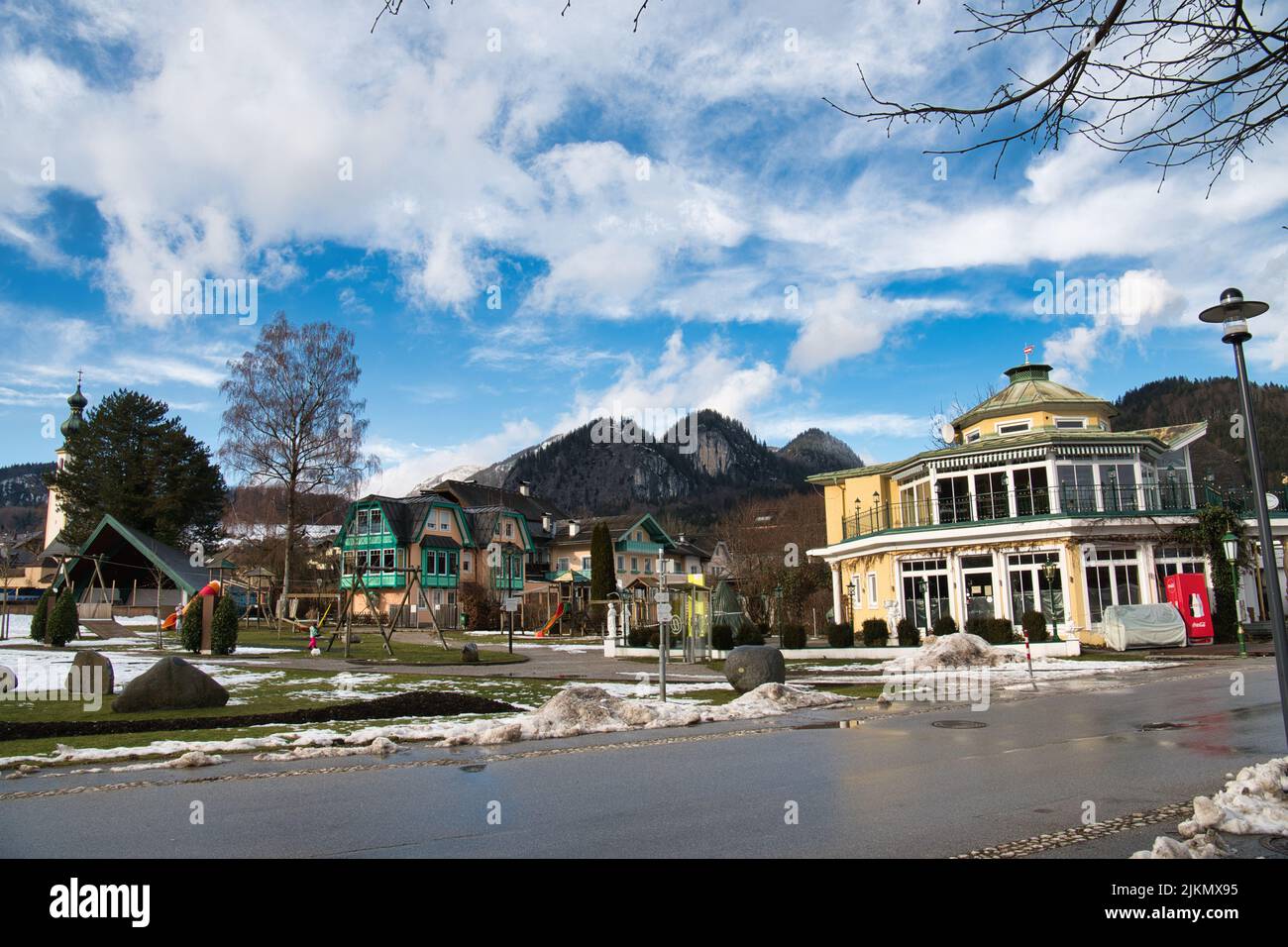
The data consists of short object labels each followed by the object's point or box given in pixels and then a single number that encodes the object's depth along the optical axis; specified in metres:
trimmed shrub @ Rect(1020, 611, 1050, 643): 29.89
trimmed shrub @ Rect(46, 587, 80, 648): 29.58
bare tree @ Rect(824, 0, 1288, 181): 5.00
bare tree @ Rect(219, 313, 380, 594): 39.53
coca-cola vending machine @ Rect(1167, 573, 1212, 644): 30.27
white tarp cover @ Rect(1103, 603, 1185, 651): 29.28
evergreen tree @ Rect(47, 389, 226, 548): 54.91
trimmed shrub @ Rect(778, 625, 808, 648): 31.55
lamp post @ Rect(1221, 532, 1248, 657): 29.70
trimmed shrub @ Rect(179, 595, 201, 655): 26.84
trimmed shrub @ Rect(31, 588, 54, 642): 32.62
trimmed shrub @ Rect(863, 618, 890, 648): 31.75
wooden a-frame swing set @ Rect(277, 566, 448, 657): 42.56
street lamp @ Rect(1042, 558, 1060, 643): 32.62
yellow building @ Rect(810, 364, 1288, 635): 32.50
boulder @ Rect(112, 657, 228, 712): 14.77
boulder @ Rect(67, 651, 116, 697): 16.58
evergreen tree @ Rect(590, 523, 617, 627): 58.84
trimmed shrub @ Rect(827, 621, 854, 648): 32.72
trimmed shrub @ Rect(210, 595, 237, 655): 26.66
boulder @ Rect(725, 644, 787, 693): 18.86
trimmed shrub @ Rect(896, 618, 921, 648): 31.81
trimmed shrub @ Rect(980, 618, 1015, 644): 30.00
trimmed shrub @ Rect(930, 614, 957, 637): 31.69
